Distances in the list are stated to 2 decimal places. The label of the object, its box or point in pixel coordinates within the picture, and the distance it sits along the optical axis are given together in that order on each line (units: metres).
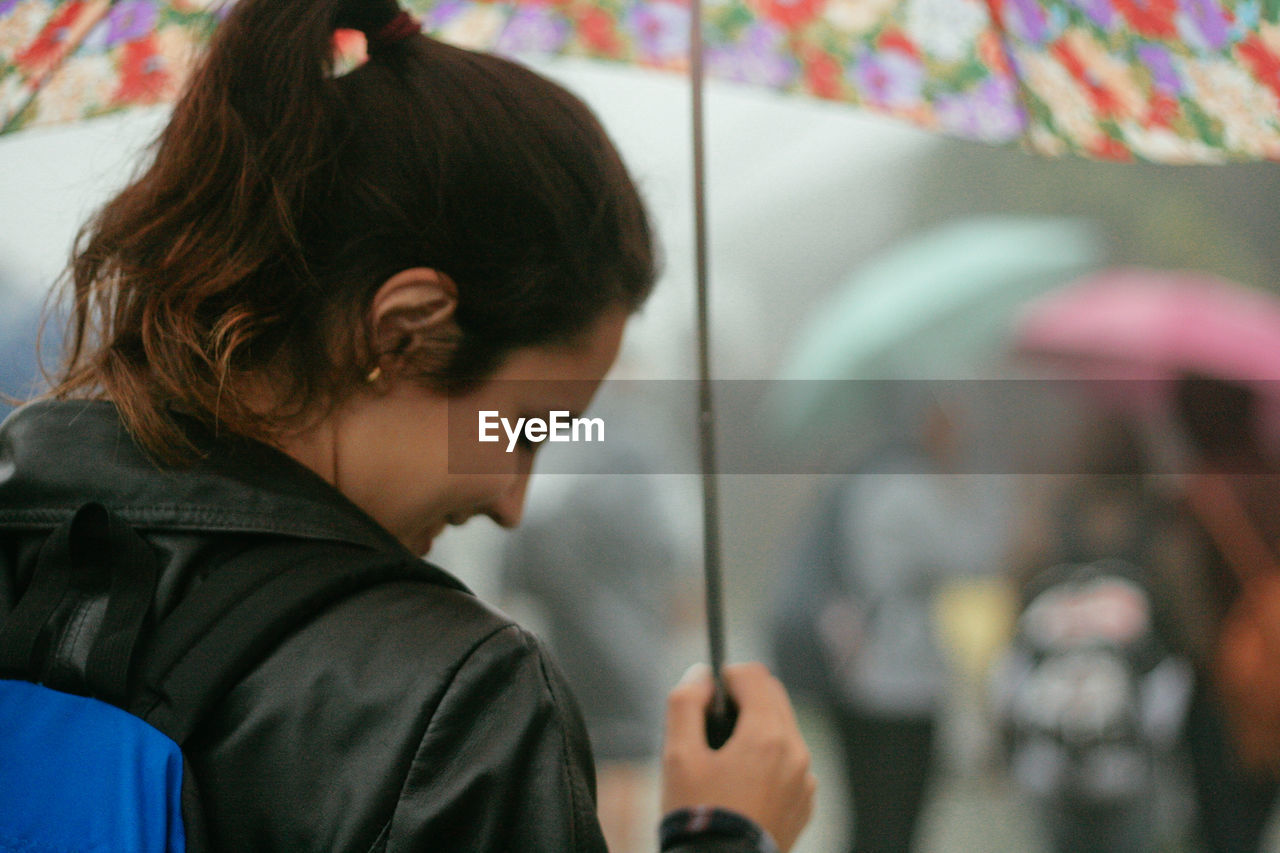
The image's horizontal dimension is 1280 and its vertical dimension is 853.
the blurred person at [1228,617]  6.23
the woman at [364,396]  1.61
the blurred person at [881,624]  7.10
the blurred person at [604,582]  7.27
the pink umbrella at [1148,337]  7.81
